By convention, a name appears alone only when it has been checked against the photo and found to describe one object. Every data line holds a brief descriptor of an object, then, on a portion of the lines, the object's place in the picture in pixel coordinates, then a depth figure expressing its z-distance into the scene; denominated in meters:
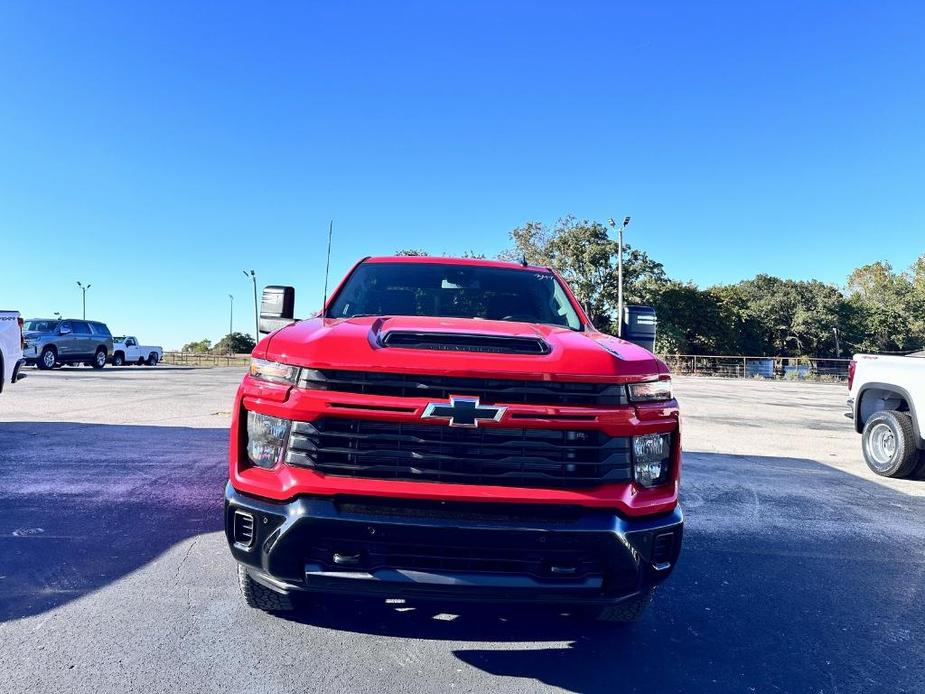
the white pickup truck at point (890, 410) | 6.62
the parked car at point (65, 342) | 21.61
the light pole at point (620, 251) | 30.72
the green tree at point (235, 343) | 70.94
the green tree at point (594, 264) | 44.09
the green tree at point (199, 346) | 83.38
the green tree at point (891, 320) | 52.59
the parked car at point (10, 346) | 8.79
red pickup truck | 2.43
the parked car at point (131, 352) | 30.11
